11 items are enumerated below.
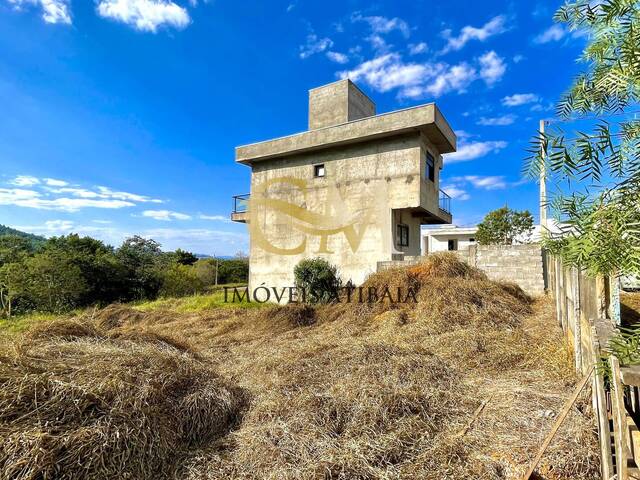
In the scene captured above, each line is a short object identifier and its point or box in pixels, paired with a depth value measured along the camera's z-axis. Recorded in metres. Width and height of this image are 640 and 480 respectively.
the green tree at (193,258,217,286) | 19.67
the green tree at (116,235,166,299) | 14.26
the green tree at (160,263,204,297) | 14.36
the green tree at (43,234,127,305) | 12.28
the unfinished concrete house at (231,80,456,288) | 9.23
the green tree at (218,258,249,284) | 21.53
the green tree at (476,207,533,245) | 18.88
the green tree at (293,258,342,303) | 9.34
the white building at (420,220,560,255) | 24.34
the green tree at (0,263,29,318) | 10.12
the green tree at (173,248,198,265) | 24.33
